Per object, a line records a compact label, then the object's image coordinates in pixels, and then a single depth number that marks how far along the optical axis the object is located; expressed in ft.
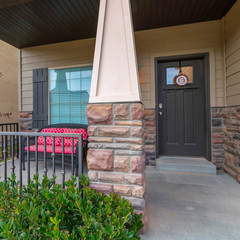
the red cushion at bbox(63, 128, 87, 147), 10.04
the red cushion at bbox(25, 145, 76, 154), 8.96
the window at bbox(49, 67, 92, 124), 11.78
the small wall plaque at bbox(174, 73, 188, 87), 10.31
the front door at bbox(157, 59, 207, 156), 10.20
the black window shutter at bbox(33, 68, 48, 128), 12.50
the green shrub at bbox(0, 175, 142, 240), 3.18
